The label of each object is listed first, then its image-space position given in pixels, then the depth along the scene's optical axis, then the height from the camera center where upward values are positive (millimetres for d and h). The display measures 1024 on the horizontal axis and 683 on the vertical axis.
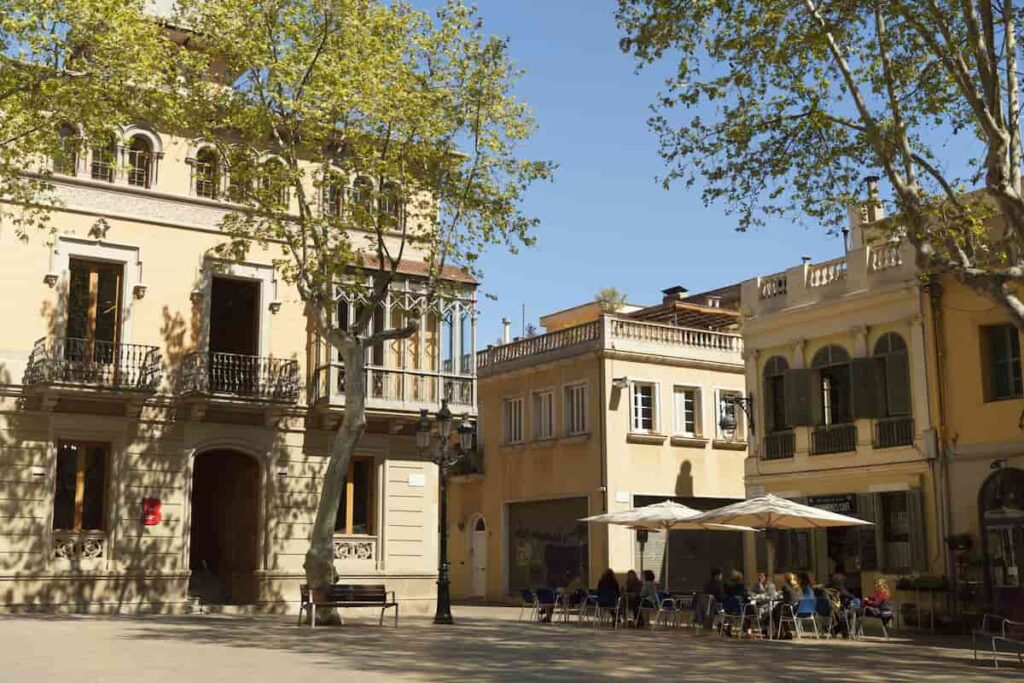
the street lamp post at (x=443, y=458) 23453 +1658
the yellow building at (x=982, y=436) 23875 +2121
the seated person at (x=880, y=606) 21984 -1120
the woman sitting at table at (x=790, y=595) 21391 -900
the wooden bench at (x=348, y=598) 21281 -923
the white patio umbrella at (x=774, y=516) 22812 +525
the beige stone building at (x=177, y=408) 24344 +2885
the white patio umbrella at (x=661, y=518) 24875 +540
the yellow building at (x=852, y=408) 25922 +3054
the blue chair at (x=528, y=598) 26059 -1130
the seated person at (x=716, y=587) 23359 -840
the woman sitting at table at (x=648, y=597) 24062 -1041
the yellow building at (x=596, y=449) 35375 +2848
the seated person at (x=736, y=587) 22797 -811
